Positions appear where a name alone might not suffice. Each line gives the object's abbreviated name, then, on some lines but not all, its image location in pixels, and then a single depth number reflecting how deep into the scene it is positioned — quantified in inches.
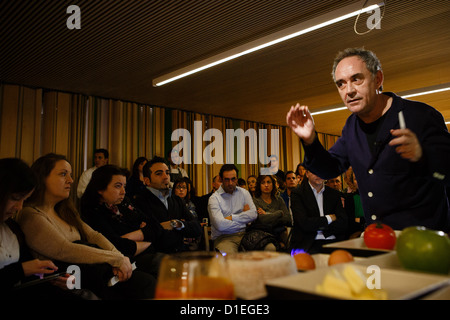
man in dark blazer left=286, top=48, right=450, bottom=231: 49.8
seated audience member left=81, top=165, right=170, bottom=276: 104.3
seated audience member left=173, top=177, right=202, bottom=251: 196.9
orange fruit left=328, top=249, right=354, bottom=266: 32.8
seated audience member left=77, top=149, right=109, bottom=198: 224.5
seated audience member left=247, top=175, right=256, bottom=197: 243.9
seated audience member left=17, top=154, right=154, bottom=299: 81.0
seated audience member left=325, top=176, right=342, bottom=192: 203.0
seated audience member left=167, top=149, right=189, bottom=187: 248.6
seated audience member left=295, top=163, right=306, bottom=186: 232.1
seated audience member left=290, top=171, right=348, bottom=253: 134.5
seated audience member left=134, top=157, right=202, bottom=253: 128.5
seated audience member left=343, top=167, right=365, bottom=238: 150.1
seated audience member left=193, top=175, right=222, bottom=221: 221.6
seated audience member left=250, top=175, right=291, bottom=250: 164.6
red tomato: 38.5
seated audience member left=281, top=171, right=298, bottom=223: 221.1
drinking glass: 24.7
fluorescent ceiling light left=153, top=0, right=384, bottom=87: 126.4
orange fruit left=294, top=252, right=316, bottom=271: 33.5
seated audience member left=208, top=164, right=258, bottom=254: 153.8
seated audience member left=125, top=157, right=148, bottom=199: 214.6
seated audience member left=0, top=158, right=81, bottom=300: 64.5
